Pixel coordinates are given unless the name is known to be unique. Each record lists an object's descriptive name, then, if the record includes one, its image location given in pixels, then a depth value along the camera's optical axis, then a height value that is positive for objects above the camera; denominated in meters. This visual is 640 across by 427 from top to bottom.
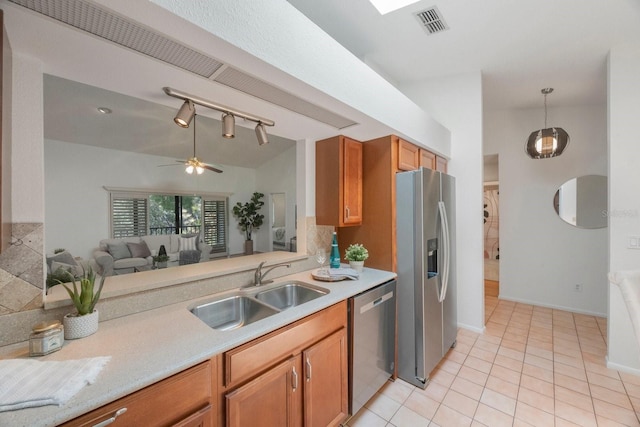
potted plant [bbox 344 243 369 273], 2.12 -0.38
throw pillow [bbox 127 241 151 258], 5.48 -0.80
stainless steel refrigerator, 1.97 -0.49
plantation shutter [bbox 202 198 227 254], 7.26 -0.32
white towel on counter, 0.70 -0.51
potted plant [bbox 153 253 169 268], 5.34 -0.99
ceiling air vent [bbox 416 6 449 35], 1.96 +1.53
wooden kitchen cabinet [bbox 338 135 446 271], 2.10 +0.14
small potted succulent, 1.06 -0.43
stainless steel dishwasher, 1.66 -0.93
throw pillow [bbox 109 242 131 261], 5.23 -0.77
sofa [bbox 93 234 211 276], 5.06 -0.85
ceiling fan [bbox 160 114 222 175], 3.45 +0.65
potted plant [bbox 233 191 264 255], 7.66 -0.11
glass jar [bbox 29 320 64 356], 0.93 -0.47
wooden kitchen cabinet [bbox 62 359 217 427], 0.76 -0.64
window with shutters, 5.82 -0.07
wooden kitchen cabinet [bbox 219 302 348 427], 1.08 -0.80
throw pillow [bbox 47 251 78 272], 4.04 -0.71
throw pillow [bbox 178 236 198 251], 6.25 -0.77
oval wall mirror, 3.29 +0.10
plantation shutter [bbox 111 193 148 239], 5.70 -0.03
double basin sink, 1.54 -0.60
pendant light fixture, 2.86 +0.76
